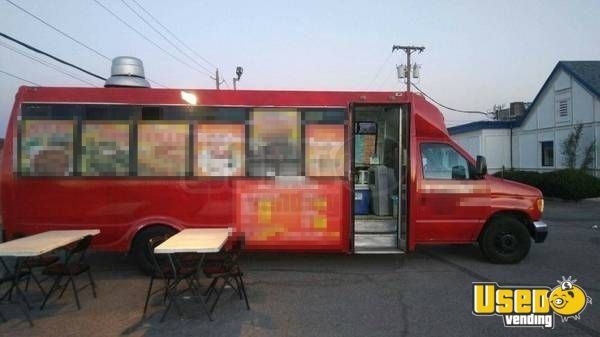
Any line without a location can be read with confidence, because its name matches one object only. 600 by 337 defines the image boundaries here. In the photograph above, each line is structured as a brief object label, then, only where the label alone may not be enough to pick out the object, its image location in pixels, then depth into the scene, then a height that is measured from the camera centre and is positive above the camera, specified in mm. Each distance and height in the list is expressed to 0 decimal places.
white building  23328 +2500
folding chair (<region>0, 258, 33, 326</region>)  5352 -1594
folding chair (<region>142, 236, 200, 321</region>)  5480 -1292
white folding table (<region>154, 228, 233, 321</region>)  5203 -915
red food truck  7094 +14
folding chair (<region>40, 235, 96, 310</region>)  5855 -1319
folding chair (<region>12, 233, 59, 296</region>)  6063 -1287
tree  22516 +868
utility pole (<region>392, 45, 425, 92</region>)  33125 +8511
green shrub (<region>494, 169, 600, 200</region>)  19625 -737
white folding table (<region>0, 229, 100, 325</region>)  5164 -937
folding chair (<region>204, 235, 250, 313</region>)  5645 -1302
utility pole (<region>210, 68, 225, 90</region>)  33419 +6597
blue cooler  8555 -599
